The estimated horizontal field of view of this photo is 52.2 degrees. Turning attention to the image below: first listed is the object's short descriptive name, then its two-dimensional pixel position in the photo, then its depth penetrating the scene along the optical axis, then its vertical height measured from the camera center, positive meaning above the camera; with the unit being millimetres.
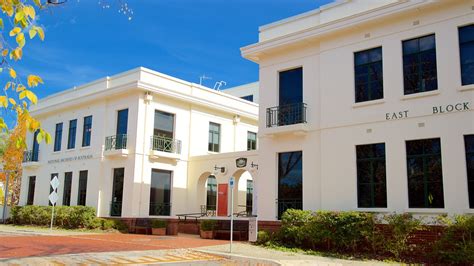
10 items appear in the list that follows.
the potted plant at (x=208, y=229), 20234 -834
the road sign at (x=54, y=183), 22594 +1024
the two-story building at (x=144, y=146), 25000 +3421
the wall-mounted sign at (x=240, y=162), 23500 +2281
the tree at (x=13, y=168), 38719 +2857
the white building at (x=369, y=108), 14273 +3454
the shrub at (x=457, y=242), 12016 -703
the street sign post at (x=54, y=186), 22656 +696
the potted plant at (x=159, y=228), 22422 -933
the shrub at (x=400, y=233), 13328 -533
